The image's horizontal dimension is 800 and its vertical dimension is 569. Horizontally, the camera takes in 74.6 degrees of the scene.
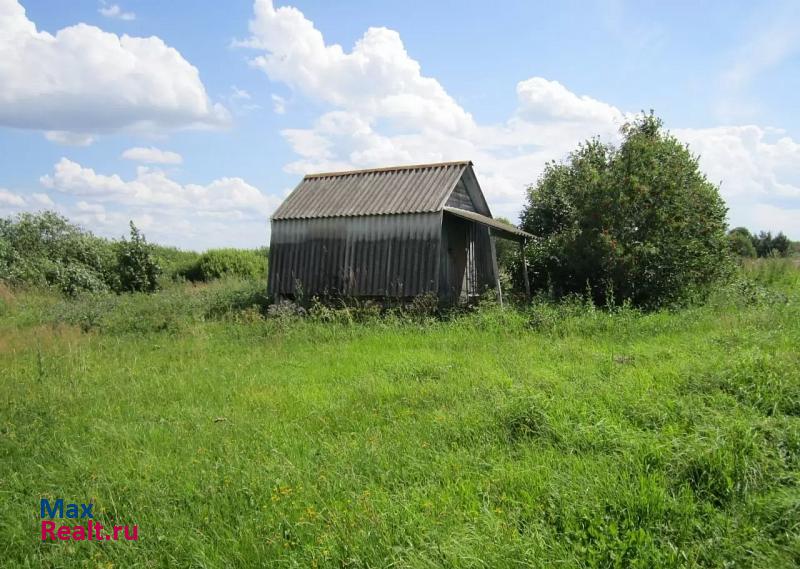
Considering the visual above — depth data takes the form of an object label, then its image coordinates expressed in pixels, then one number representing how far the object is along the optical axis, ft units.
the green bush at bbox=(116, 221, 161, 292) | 69.56
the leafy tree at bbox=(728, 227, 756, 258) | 106.95
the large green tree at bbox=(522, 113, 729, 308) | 41.11
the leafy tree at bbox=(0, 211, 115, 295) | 68.08
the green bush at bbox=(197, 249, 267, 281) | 79.20
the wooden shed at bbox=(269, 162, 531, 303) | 43.62
